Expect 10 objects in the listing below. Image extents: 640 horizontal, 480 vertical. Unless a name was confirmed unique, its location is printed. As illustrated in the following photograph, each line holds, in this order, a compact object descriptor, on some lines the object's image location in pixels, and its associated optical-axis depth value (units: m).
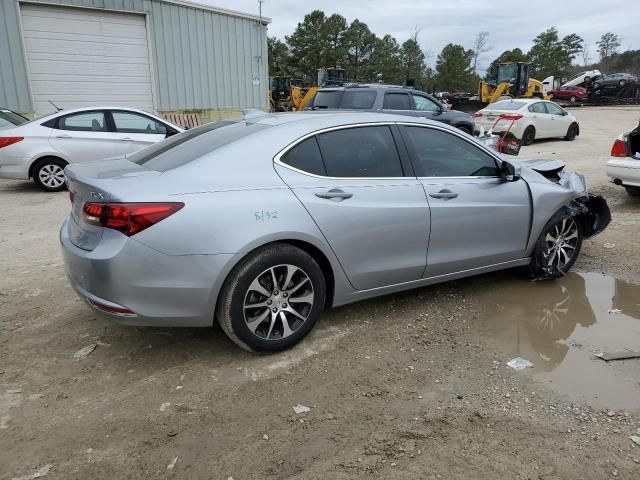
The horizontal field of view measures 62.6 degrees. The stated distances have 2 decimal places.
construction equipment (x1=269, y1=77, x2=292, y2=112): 31.87
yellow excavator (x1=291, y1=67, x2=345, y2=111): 25.80
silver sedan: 3.09
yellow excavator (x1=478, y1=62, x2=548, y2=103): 27.17
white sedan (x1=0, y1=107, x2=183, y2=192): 8.98
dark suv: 12.11
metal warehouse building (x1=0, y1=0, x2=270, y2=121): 14.45
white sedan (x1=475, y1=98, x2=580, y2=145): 16.47
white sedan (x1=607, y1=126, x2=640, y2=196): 7.70
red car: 39.50
